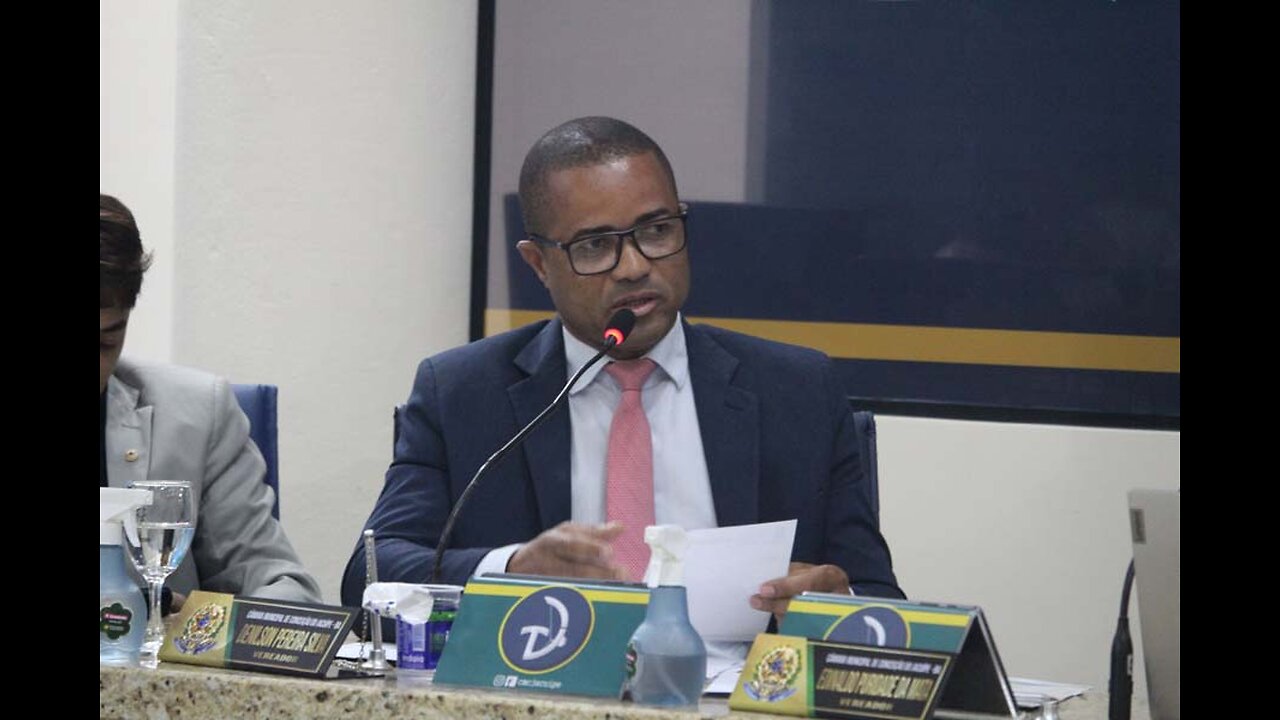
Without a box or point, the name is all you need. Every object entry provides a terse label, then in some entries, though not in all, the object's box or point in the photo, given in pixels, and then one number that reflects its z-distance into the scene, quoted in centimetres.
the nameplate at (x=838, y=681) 473
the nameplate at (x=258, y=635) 494
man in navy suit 558
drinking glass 507
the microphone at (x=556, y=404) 521
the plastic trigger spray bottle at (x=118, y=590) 504
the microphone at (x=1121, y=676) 495
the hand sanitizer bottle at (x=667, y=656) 480
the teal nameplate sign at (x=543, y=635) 484
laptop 484
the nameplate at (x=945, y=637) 480
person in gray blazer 569
